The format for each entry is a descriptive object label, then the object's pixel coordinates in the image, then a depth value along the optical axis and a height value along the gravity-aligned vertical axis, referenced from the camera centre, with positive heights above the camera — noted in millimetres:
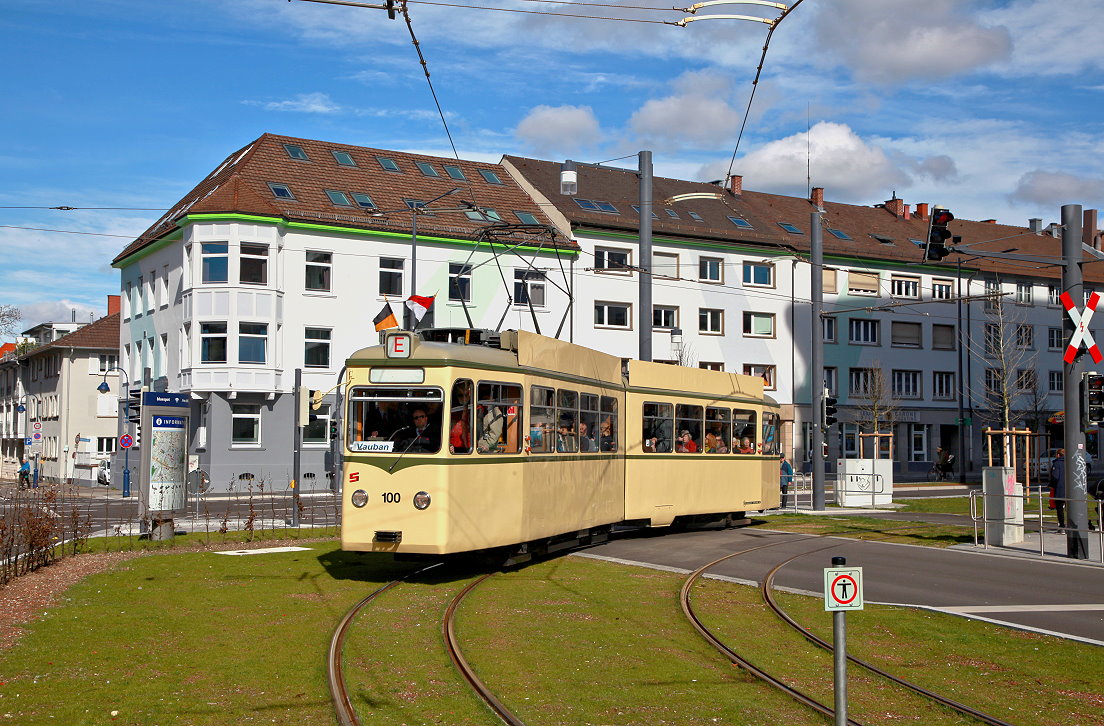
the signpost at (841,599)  6645 -901
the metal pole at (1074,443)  18547 +33
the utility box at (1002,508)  20609 -1128
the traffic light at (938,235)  19016 +3423
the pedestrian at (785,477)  33647 -1055
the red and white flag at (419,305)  28469 +3534
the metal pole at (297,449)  23547 -196
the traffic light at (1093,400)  18188 +713
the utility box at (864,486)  33812 -1219
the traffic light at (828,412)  30906 +844
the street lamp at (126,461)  42500 -861
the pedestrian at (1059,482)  22567 -718
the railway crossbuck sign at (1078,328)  18125 +1838
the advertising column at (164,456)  22016 -331
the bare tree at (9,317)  41656 +4346
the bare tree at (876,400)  54500 +2108
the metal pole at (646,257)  24703 +3967
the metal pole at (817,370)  30891 +1976
